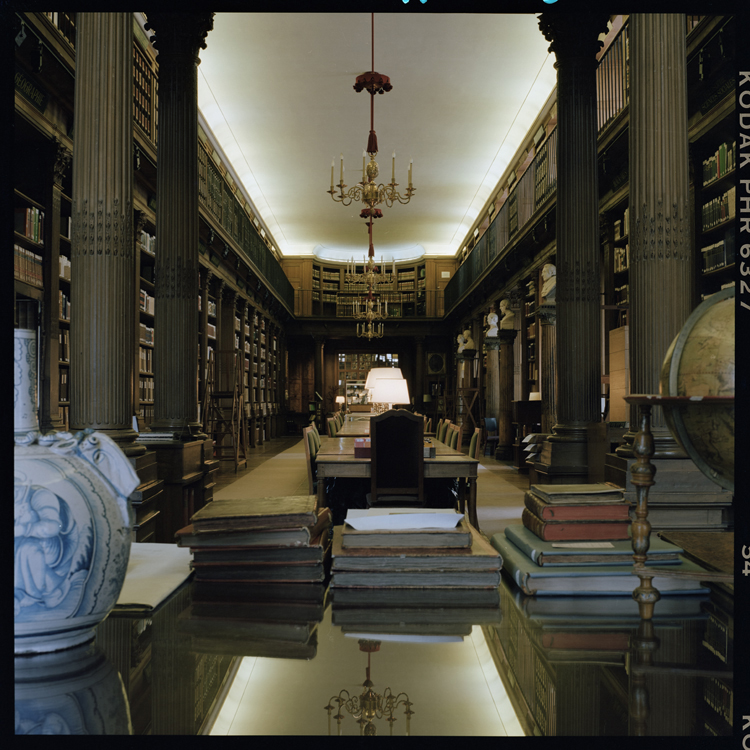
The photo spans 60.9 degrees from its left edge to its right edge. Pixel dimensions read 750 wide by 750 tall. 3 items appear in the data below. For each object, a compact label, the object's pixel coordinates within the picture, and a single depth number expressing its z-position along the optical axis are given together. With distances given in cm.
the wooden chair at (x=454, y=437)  568
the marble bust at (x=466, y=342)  1406
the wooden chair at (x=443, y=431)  681
